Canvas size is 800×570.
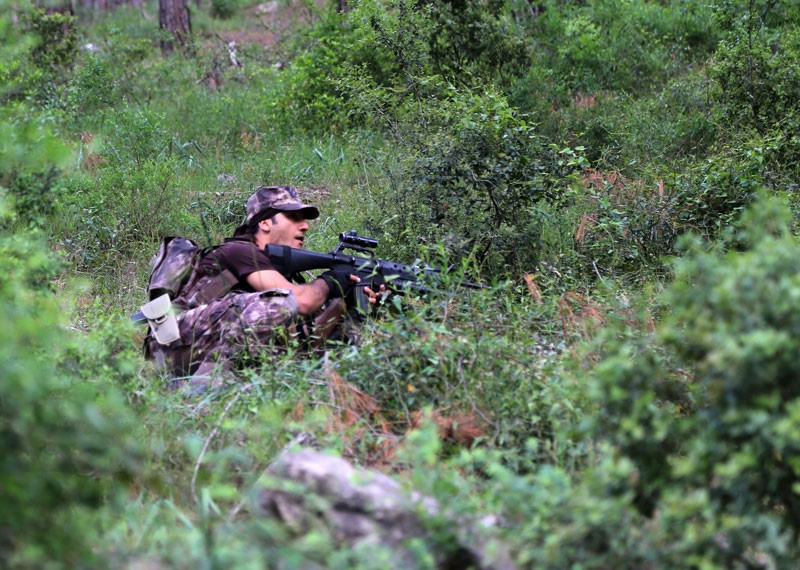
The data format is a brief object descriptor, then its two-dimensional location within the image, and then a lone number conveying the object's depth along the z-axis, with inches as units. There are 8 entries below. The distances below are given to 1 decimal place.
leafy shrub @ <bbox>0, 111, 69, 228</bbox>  265.0
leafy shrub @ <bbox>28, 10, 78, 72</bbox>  874.1
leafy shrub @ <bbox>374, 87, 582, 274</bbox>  454.6
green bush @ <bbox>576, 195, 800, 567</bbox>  193.3
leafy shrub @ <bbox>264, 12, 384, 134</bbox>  738.8
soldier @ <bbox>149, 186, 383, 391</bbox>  378.3
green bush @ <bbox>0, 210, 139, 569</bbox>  175.8
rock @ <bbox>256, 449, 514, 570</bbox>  202.7
